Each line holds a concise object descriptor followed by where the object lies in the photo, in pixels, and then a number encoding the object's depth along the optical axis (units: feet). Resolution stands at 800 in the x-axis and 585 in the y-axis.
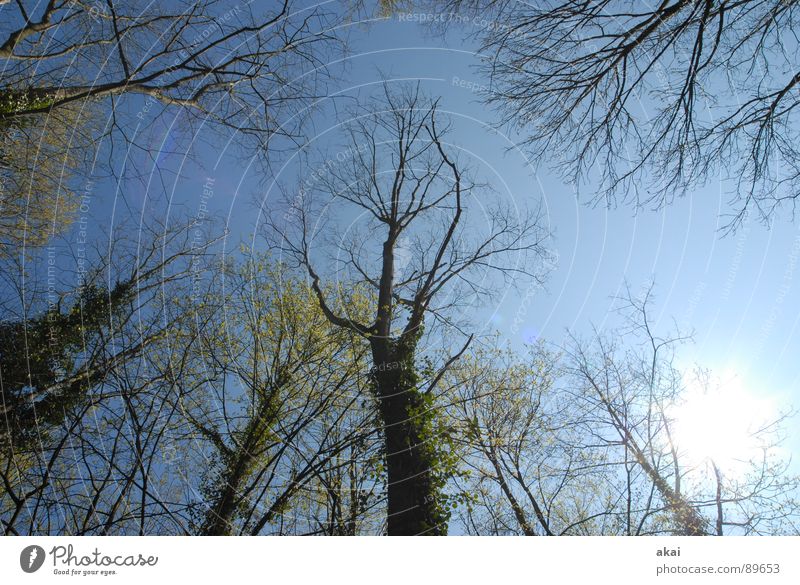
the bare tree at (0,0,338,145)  17.49
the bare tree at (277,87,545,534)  19.26
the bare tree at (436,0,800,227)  15.72
